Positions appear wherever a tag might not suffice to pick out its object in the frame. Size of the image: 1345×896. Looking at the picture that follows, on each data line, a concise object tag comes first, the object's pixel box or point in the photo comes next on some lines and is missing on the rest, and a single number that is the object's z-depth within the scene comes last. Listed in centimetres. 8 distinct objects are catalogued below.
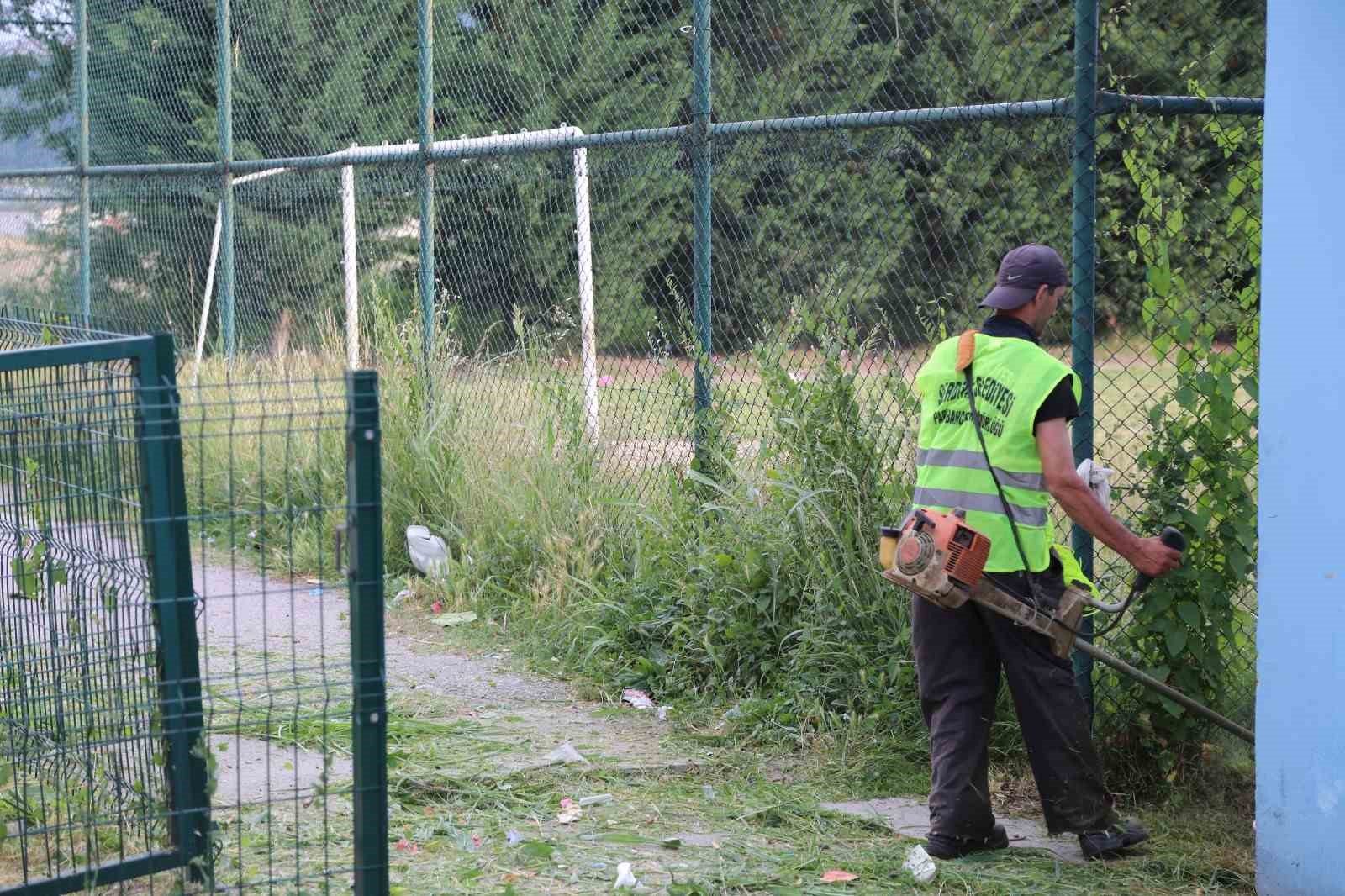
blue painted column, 757
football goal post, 1498
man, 843
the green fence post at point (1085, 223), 967
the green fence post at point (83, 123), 2536
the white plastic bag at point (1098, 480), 872
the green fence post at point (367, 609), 634
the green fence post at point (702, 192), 1285
